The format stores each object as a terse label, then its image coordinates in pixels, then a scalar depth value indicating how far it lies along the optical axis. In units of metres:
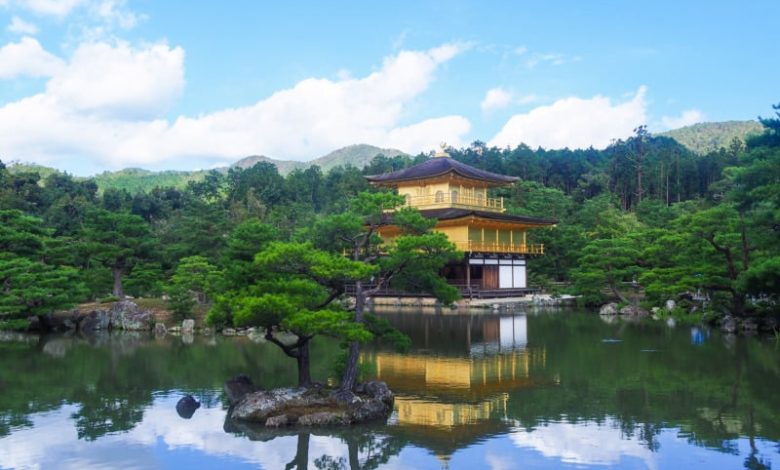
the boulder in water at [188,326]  22.86
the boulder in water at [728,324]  21.30
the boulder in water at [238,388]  11.65
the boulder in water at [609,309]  29.00
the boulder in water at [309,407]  10.48
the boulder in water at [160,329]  22.83
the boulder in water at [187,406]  11.53
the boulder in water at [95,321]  23.83
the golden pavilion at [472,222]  34.62
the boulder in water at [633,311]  28.45
